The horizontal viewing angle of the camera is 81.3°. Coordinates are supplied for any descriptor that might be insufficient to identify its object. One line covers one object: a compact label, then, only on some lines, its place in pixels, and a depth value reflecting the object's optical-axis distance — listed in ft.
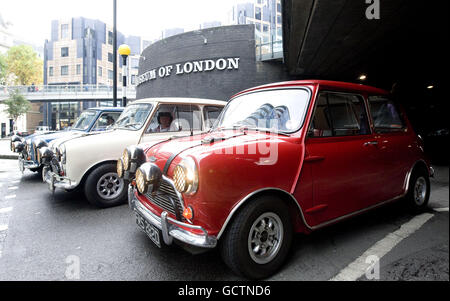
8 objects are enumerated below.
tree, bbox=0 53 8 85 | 120.26
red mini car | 6.76
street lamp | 28.64
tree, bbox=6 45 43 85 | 145.48
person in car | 15.64
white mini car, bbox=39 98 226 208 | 13.55
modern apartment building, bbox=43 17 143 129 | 152.66
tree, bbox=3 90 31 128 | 112.27
